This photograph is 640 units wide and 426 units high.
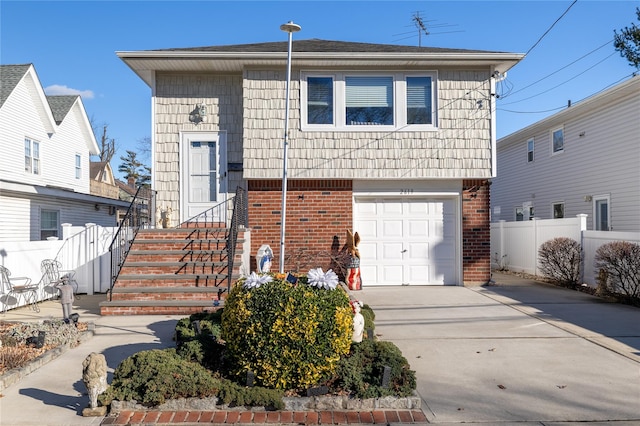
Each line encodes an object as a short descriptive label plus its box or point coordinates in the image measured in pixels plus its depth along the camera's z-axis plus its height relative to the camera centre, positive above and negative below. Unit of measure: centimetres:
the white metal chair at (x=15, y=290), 906 -121
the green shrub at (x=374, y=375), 439 -141
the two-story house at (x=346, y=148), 1116 +183
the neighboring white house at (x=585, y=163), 1402 +218
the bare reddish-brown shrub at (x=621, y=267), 934 -85
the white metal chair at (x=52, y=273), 1045 -101
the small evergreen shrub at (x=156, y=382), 429 -141
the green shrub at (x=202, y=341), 503 -128
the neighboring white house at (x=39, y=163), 1489 +254
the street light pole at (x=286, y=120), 793 +215
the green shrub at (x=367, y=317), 595 -120
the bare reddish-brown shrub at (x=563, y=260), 1166 -86
